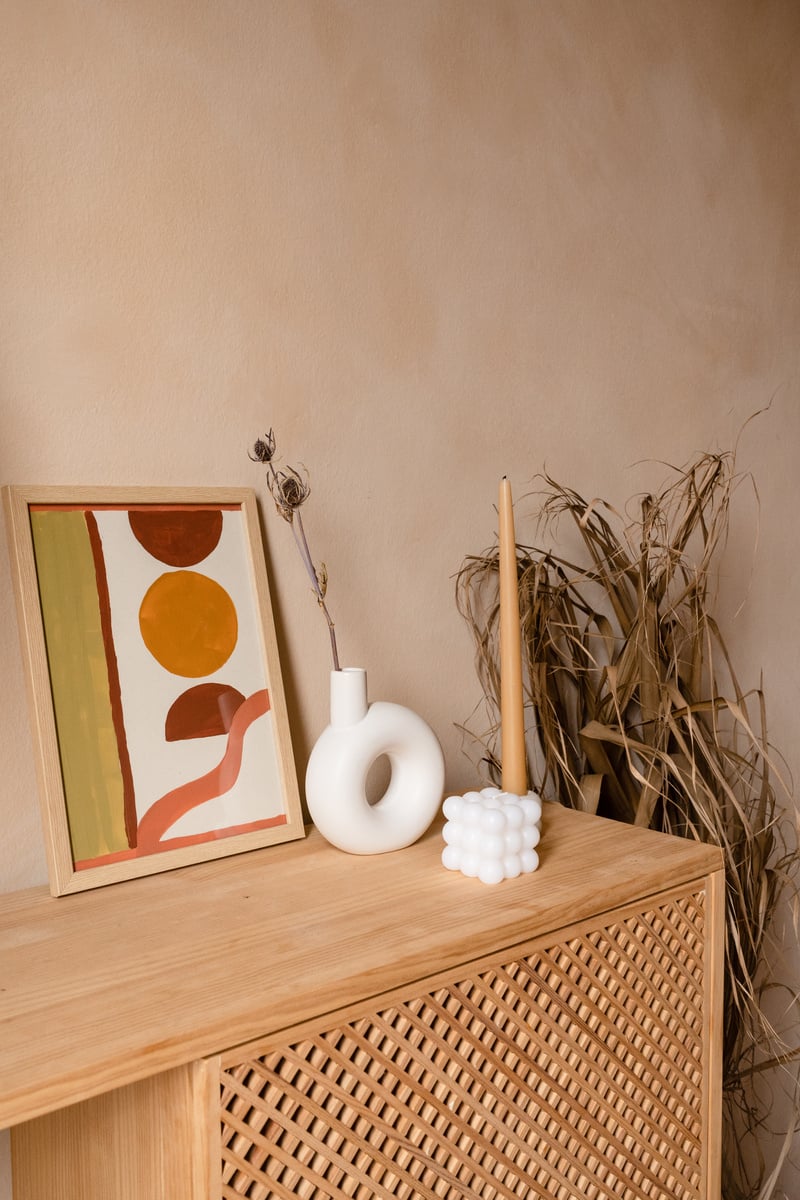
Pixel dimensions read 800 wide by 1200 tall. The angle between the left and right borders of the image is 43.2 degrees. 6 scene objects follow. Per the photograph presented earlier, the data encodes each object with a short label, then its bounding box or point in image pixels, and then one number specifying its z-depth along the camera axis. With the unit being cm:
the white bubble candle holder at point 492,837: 112
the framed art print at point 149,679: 110
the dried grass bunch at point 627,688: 151
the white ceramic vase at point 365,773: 117
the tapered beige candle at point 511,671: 128
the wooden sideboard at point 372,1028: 81
